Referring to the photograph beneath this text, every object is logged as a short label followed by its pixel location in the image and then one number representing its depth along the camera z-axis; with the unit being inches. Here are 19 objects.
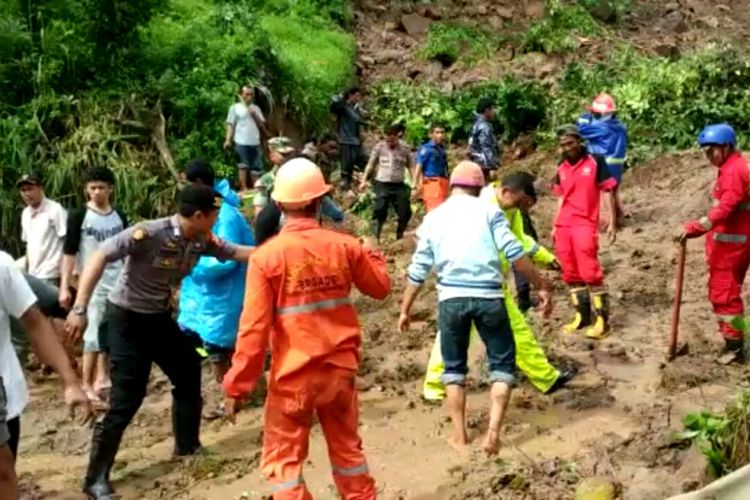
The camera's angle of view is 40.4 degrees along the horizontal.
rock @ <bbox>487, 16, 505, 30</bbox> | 842.7
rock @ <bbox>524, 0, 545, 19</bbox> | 850.8
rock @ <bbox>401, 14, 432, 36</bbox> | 836.0
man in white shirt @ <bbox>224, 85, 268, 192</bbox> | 555.2
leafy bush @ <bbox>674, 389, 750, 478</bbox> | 170.1
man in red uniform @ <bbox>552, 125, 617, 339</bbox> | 307.6
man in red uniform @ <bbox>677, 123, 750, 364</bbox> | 271.7
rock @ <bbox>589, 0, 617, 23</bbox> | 859.4
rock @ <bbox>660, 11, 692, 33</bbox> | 860.0
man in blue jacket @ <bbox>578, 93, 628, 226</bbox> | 444.8
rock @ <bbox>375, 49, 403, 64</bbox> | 782.5
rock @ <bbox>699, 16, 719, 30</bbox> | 866.1
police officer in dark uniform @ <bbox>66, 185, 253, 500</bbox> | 218.7
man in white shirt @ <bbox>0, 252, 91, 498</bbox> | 161.6
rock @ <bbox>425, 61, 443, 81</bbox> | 761.7
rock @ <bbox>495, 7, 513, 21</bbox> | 859.4
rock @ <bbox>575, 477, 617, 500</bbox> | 191.9
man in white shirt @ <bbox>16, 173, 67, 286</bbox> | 303.1
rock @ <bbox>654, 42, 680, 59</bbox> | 769.7
